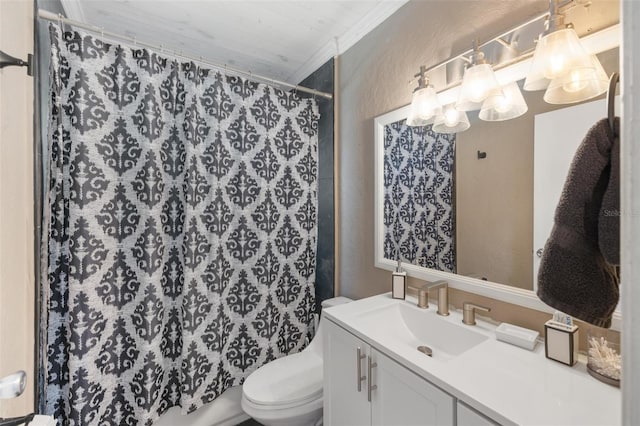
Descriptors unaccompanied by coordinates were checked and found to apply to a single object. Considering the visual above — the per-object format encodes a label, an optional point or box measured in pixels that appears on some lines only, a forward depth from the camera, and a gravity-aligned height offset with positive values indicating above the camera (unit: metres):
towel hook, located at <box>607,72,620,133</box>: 0.45 +0.18
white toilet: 1.31 -0.89
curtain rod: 1.13 +0.81
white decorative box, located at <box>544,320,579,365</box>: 0.81 -0.39
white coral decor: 0.73 -0.40
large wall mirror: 0.96 +0.08
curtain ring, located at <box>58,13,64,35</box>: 1.17 +0.80
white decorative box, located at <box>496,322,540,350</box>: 0.90 -0.41
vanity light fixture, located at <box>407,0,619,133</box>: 0.84 +0.49
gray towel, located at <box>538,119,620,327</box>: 0.49 -0.05
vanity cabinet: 0.80 -0.60
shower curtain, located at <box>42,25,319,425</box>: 1.23 -0.10
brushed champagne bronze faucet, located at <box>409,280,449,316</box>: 1.19 -0.35
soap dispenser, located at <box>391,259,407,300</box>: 1.37 -0.37
